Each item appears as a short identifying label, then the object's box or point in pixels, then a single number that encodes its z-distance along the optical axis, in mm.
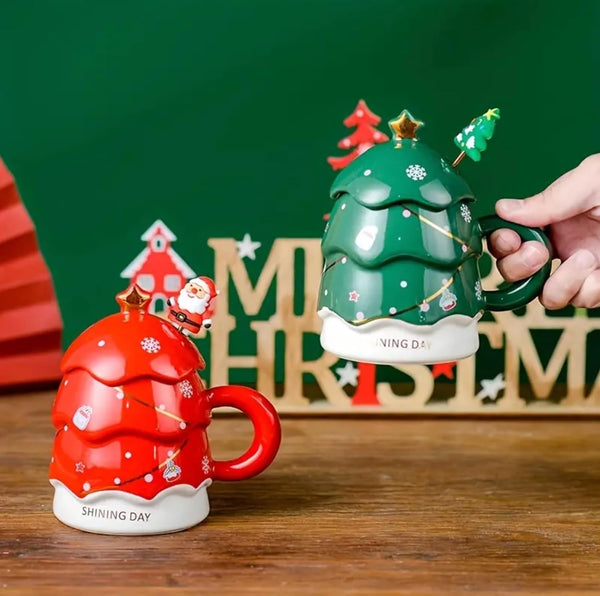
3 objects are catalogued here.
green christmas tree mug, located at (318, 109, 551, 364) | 825
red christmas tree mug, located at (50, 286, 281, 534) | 831
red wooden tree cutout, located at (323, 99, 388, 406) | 1183
